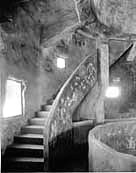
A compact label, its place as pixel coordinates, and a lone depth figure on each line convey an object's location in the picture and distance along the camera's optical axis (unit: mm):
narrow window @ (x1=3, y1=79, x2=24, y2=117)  4617
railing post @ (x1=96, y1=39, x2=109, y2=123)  5582
